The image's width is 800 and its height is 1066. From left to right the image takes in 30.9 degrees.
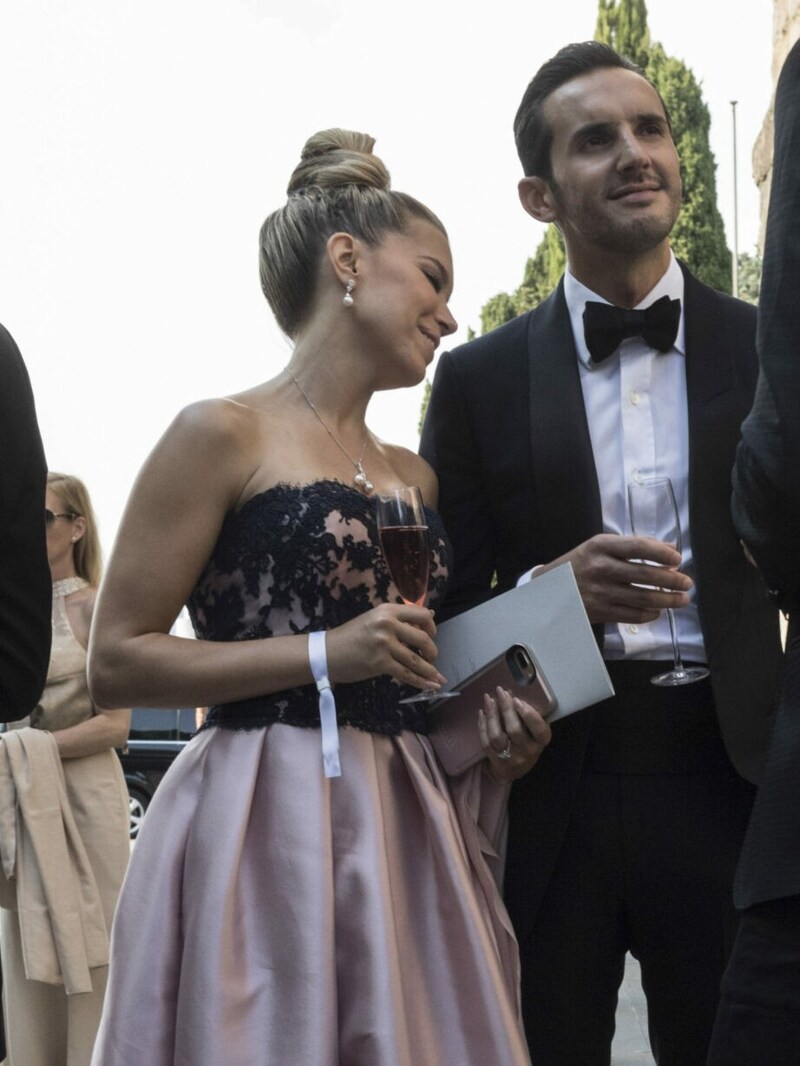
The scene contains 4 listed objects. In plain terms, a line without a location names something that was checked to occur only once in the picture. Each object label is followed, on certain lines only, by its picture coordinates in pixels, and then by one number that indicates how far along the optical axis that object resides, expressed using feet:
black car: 44.73
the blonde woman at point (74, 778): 17.21
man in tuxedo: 9.17
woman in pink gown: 8.42
